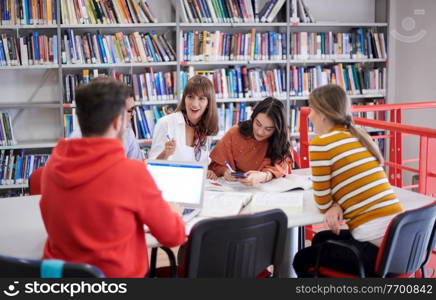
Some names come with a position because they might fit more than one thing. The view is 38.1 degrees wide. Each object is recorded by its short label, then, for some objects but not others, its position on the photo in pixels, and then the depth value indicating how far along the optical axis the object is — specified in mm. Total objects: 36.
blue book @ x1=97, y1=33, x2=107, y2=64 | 5160
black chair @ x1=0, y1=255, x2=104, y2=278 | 1771
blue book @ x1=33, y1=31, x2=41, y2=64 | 5012
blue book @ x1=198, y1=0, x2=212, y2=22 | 5352
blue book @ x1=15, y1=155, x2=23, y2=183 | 5148
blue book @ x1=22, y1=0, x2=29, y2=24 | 4949
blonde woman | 2486
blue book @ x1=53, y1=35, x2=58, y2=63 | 5039
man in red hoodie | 1841
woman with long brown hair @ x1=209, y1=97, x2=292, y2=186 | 3160
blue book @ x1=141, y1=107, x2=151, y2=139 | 5348
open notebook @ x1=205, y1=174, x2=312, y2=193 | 2979
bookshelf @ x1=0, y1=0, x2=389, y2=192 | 5141
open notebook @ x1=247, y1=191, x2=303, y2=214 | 2664
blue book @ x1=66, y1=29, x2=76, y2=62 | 5074
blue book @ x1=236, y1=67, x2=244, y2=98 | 5531
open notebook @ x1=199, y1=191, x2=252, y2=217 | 2584
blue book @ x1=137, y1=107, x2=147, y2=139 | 5328
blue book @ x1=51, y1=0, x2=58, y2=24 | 5016
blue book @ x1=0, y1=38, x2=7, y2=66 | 4957
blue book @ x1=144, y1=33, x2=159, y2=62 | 5260
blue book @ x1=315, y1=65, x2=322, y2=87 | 5770
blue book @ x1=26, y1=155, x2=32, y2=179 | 5176
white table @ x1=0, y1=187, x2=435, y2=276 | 2260
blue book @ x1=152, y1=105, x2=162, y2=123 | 5371
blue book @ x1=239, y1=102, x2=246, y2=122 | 5594
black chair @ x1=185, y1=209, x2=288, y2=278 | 2109
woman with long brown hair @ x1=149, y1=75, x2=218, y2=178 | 3424
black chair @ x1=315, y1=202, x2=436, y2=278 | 2346
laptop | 2566
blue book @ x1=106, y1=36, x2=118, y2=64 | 5188
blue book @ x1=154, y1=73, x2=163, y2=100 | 5336
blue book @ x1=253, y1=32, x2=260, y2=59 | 5523
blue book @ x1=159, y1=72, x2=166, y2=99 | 5344
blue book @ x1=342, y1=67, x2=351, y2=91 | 5883
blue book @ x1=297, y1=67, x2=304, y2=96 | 5727
